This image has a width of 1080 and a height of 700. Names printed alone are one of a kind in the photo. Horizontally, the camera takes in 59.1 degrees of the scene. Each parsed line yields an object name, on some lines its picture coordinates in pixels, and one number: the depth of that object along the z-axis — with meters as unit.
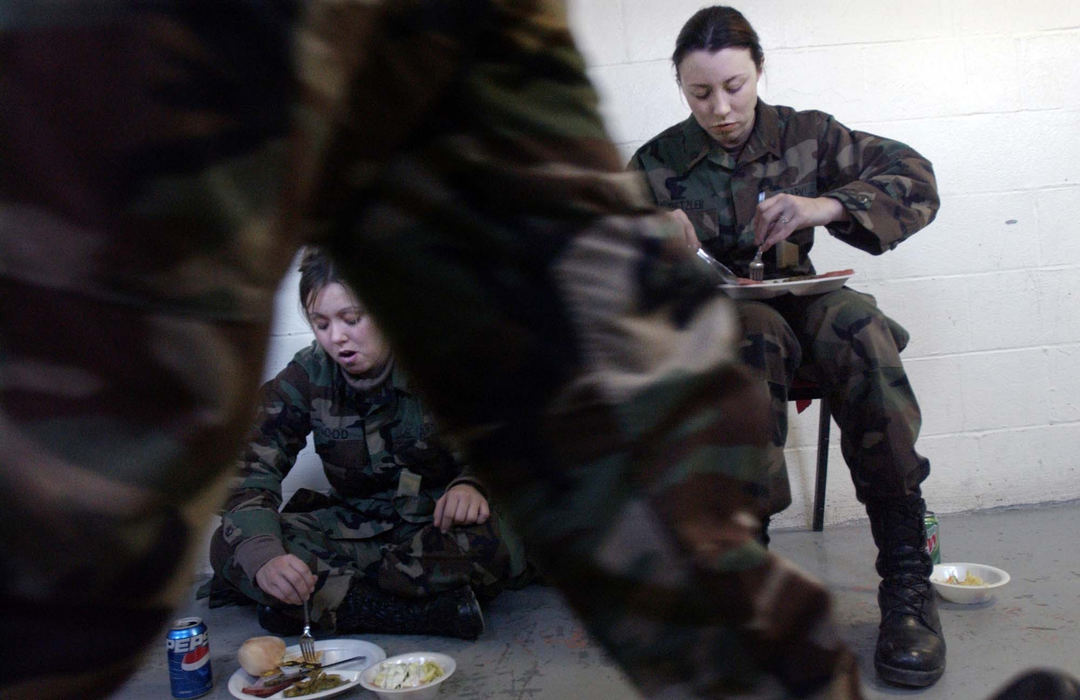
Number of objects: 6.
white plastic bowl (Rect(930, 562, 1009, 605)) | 1.88
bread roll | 1.77
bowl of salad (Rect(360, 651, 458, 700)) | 1.62
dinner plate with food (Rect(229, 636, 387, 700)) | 1.70
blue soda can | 1.76
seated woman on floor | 2.09
